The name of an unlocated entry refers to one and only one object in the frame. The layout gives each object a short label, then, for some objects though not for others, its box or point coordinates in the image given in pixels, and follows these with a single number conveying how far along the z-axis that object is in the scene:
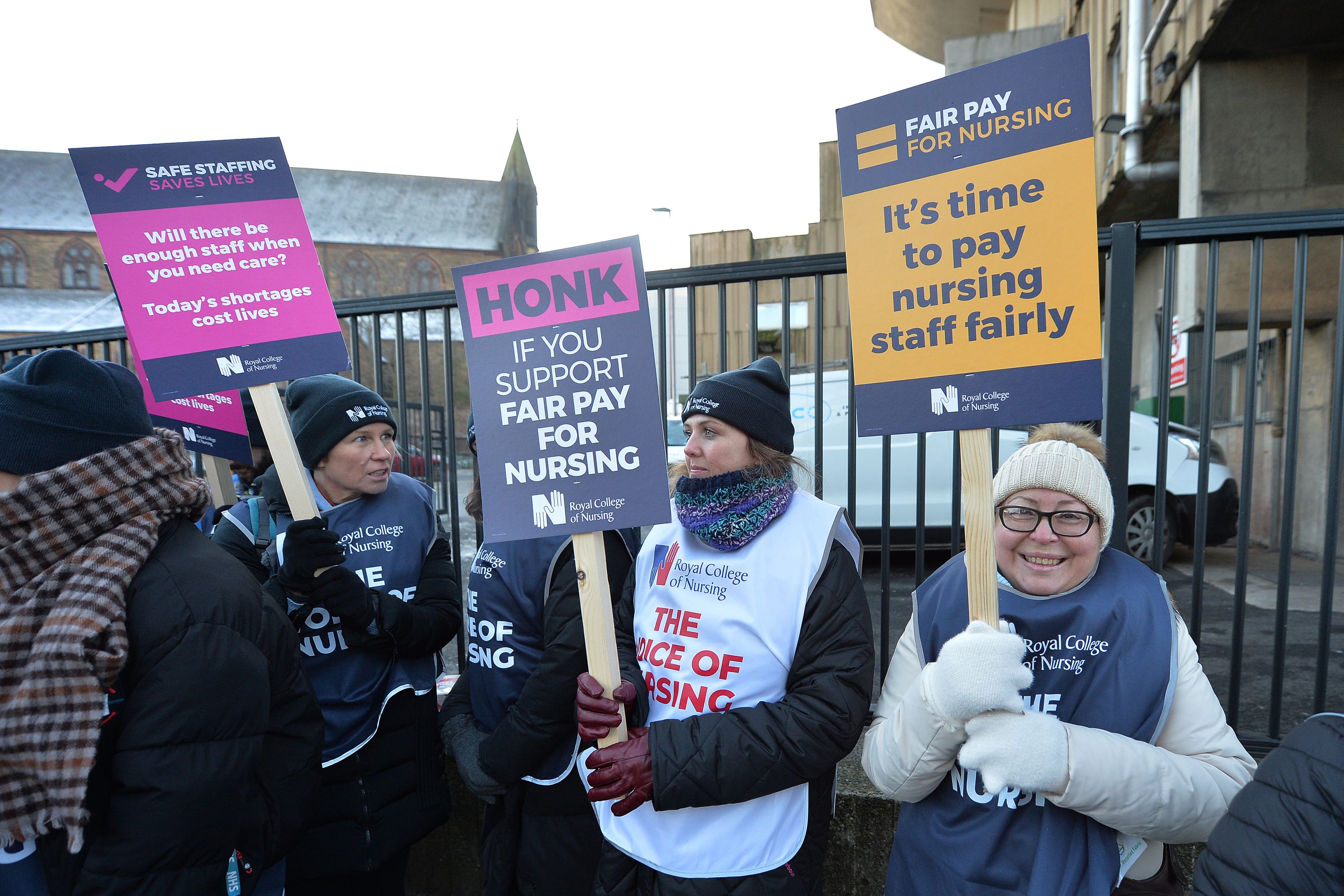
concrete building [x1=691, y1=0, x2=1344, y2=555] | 7.71
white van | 5.91
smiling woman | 1.50
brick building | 44.31
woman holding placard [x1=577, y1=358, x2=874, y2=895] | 1.71
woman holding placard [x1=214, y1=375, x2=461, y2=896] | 2.20
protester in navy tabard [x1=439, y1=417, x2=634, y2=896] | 2.04
